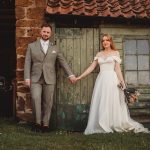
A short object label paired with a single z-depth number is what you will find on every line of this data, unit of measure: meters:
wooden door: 10.05
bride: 9.33
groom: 9.40
